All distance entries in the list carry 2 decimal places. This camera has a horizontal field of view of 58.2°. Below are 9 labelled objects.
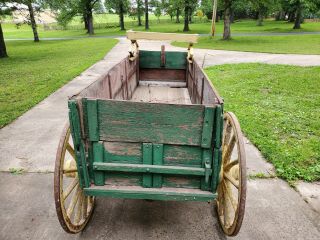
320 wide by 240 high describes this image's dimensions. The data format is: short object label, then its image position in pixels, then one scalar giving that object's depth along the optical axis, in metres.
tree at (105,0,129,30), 41.92
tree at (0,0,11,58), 15.54
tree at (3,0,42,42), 15.46
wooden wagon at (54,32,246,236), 2.42
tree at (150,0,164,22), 44.19
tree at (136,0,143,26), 44.68
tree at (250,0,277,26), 21.36
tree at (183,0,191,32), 32.09
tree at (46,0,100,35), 38.22
